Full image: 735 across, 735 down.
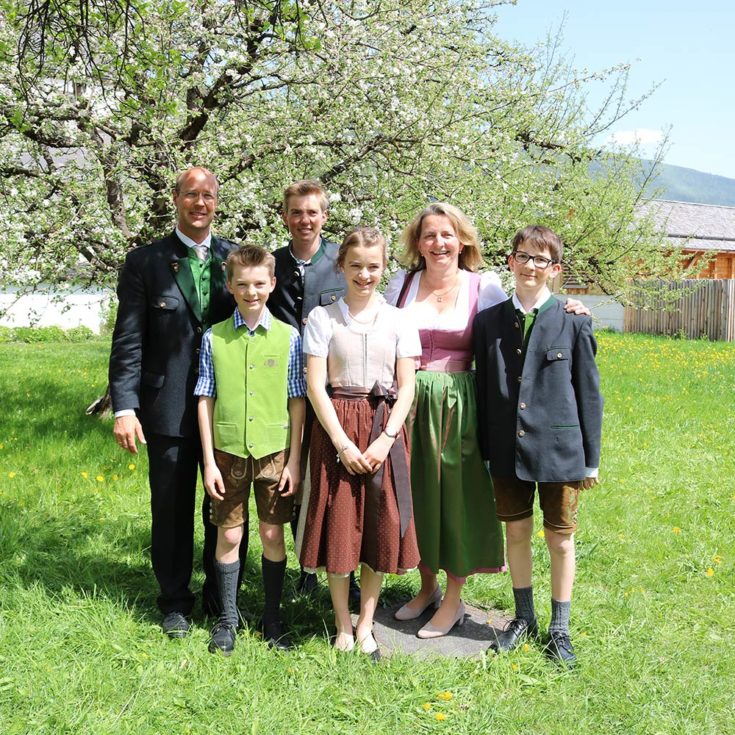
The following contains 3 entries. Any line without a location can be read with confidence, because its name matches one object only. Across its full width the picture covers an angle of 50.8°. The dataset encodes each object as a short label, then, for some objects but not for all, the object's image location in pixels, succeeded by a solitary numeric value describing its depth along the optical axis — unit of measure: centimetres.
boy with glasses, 330
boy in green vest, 332
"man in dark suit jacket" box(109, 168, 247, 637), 345
